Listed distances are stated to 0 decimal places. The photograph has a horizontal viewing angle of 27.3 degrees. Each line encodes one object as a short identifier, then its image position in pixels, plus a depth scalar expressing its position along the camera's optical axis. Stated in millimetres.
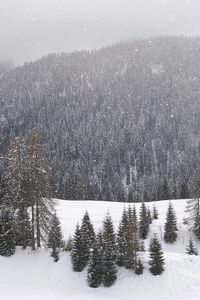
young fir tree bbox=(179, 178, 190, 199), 101062
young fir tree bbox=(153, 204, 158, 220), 61594
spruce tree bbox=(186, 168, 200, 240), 55303
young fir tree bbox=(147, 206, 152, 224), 58675
